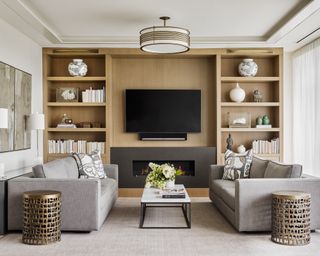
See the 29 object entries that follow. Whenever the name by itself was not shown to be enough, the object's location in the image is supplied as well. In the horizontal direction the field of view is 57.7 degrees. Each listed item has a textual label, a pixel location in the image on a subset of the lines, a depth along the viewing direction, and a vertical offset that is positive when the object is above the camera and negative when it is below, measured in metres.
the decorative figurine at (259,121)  5.34 +0.11
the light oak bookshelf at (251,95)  5.37 +0.61
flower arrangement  3.83 -0.65
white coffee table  3.43 -0.87
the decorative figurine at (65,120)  5.33 +0.14
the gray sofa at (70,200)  3.26 -0.81
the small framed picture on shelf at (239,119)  5.36 +0.15
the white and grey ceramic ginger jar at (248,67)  5.27 +1.09
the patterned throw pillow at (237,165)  4.32 -0.58
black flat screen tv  5.35 +0.24
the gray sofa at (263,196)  3.26 -0.78
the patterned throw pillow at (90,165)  4.23 -0.56
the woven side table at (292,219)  3.01 -0.96
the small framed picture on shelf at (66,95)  5.33 +0.60
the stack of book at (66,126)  5.25 +0.03
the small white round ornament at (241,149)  5.30 -0.40
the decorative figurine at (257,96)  5.35 +0.57
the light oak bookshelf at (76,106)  5.40 +0.40
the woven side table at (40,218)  3.01 -0.94
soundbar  5.38 -0.18
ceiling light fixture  3.77 +1.17
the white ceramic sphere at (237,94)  5.29 +0.60
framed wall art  3.87 +0.33
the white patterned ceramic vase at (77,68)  5.24 +1.08
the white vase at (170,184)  3.93 -0.77
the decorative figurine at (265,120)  5.33 +0.13
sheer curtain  4.73 +0.34
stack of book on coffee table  3.55 -0.84
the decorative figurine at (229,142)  5.18 -0.28
